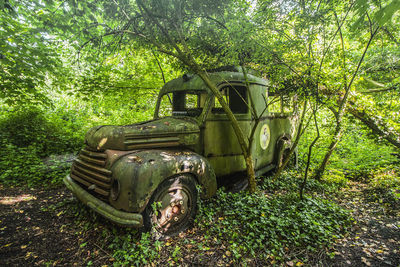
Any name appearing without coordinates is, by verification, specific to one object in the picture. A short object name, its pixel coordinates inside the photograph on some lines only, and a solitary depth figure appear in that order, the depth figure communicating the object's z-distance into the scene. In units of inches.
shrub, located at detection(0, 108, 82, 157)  221.8
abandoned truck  92.1
